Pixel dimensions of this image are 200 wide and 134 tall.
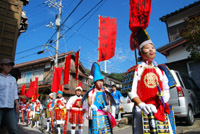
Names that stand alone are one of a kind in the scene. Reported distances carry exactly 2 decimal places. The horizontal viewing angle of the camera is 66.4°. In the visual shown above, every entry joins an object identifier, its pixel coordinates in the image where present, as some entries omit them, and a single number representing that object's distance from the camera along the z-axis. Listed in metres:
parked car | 5.38
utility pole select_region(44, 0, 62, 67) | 16.37
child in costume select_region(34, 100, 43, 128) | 10.44
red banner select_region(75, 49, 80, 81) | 11.05
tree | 6.46
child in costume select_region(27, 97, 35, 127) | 11.09
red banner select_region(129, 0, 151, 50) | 2.85
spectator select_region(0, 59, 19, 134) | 3.18
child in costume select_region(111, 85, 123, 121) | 8.04
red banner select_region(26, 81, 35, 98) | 15.23
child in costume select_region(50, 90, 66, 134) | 6.91
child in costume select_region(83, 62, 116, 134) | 3.48
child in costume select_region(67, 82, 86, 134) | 5.71
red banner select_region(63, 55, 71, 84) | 11.14
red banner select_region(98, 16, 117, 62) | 7.39
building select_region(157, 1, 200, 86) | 10.35
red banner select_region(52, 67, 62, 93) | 10.17
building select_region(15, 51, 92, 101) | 22.39
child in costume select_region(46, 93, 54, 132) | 8.36
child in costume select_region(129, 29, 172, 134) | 2.16
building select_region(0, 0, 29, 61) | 4.71
